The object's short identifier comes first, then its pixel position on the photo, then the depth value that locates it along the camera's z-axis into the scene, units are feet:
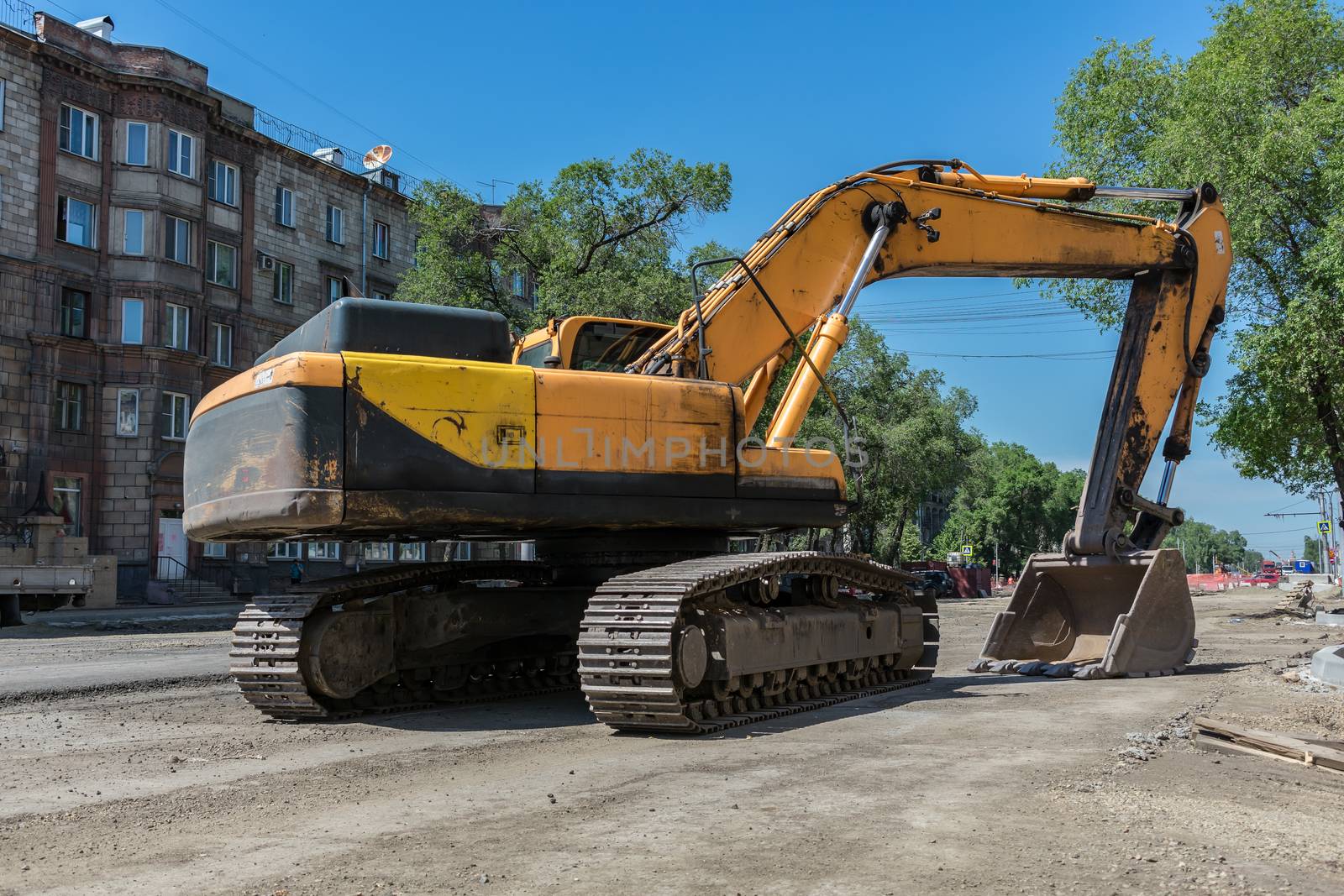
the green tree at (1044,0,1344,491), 81.56
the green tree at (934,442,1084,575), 296.51
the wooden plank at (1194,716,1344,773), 21.65
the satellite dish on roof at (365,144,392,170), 150.41
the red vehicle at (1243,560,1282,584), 283.59
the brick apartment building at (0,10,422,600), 106.22
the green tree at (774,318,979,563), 146.82
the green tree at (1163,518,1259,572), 542.57
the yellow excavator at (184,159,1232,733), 25.20
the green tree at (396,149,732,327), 105.50
